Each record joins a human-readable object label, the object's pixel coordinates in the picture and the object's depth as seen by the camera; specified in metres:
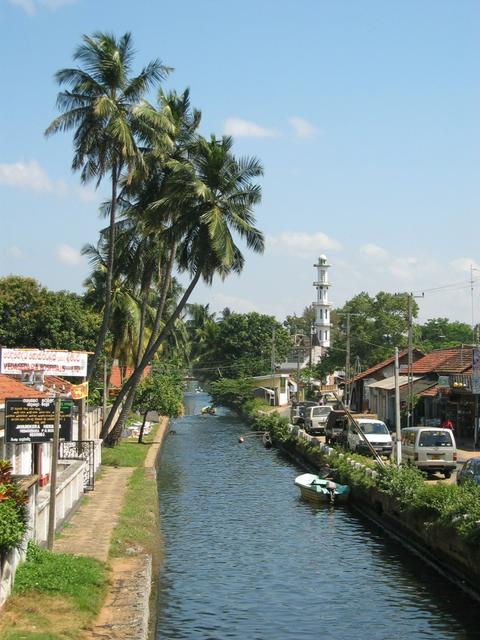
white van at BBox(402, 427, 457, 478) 33.66
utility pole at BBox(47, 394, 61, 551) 17.72
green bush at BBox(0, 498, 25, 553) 13.83
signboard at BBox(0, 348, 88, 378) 28.16
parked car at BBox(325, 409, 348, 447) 45.94
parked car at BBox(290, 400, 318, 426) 65.72
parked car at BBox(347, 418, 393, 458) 40.53
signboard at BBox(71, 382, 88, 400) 29.53
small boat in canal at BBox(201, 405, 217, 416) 96.25
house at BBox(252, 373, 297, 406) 98.38
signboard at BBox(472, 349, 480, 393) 42.56
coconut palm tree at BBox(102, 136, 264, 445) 40.88
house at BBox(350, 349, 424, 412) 69.25
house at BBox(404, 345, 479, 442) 48.03
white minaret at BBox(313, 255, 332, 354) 132.00
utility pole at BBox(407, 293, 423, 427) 49.81
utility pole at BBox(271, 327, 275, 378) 99.19
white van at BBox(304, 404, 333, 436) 57.50
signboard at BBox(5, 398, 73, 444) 18.64
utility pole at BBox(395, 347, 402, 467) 32.05
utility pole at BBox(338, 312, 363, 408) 64.89
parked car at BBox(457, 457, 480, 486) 26.59
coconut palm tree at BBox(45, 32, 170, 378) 39.94
